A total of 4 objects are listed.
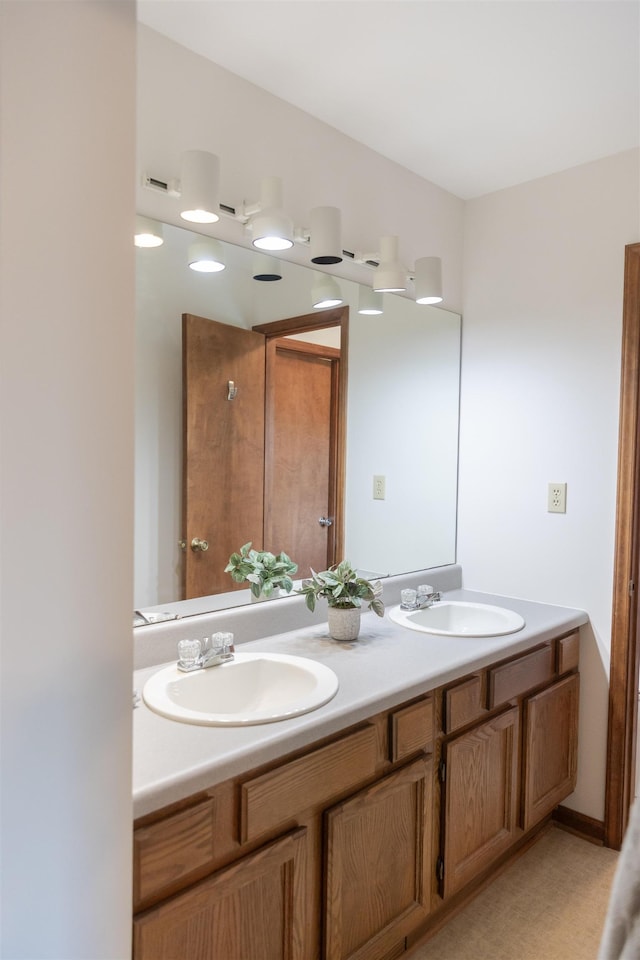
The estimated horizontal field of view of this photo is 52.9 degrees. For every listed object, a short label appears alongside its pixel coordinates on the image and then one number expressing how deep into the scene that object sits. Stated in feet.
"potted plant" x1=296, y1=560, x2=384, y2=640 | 6.12
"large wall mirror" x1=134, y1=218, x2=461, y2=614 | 5.55
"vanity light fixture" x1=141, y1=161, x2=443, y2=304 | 5.22
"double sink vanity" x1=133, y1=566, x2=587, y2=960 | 3.75
